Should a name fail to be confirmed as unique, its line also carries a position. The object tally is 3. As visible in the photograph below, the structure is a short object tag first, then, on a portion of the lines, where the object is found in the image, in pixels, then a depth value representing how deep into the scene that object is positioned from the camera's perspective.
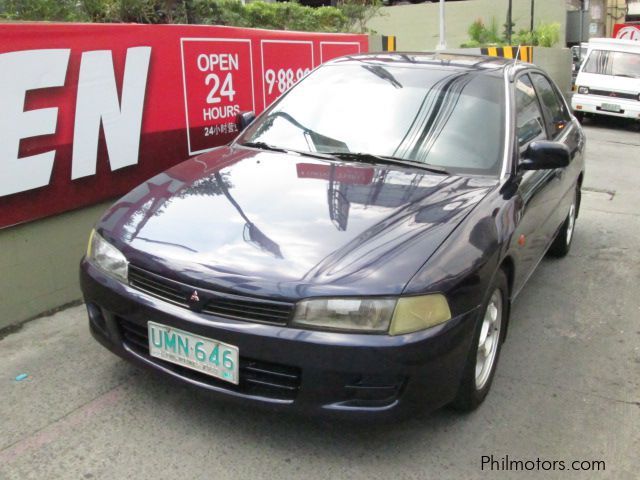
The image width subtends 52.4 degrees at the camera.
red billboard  3.83
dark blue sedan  2.50
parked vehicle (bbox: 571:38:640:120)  14.20
